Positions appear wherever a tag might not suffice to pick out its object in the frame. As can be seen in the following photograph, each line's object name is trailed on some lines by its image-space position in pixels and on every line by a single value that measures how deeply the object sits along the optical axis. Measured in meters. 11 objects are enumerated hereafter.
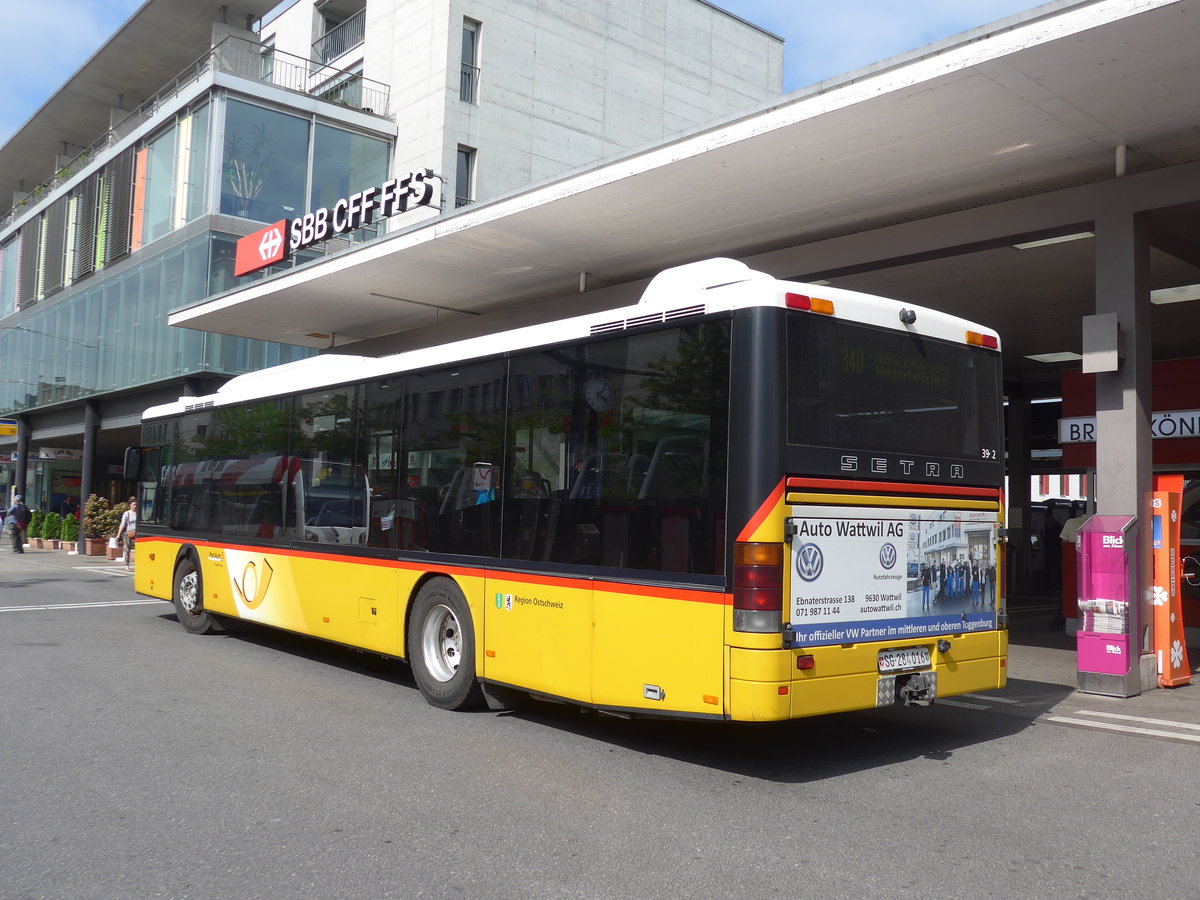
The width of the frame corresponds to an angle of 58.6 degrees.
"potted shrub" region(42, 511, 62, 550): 35.41
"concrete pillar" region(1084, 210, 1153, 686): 9.90
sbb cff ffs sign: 21.08
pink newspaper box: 9.50
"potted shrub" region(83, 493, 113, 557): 31.36
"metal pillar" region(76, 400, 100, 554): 31.84
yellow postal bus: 6.19
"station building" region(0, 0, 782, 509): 28.59
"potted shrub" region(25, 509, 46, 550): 36.50
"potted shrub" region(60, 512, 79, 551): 34.31
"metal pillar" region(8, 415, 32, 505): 38.06
